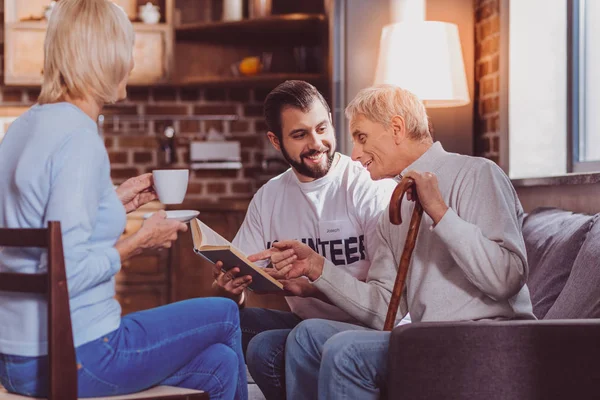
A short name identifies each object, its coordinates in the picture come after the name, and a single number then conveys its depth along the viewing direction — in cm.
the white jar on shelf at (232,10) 470
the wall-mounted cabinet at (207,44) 465
